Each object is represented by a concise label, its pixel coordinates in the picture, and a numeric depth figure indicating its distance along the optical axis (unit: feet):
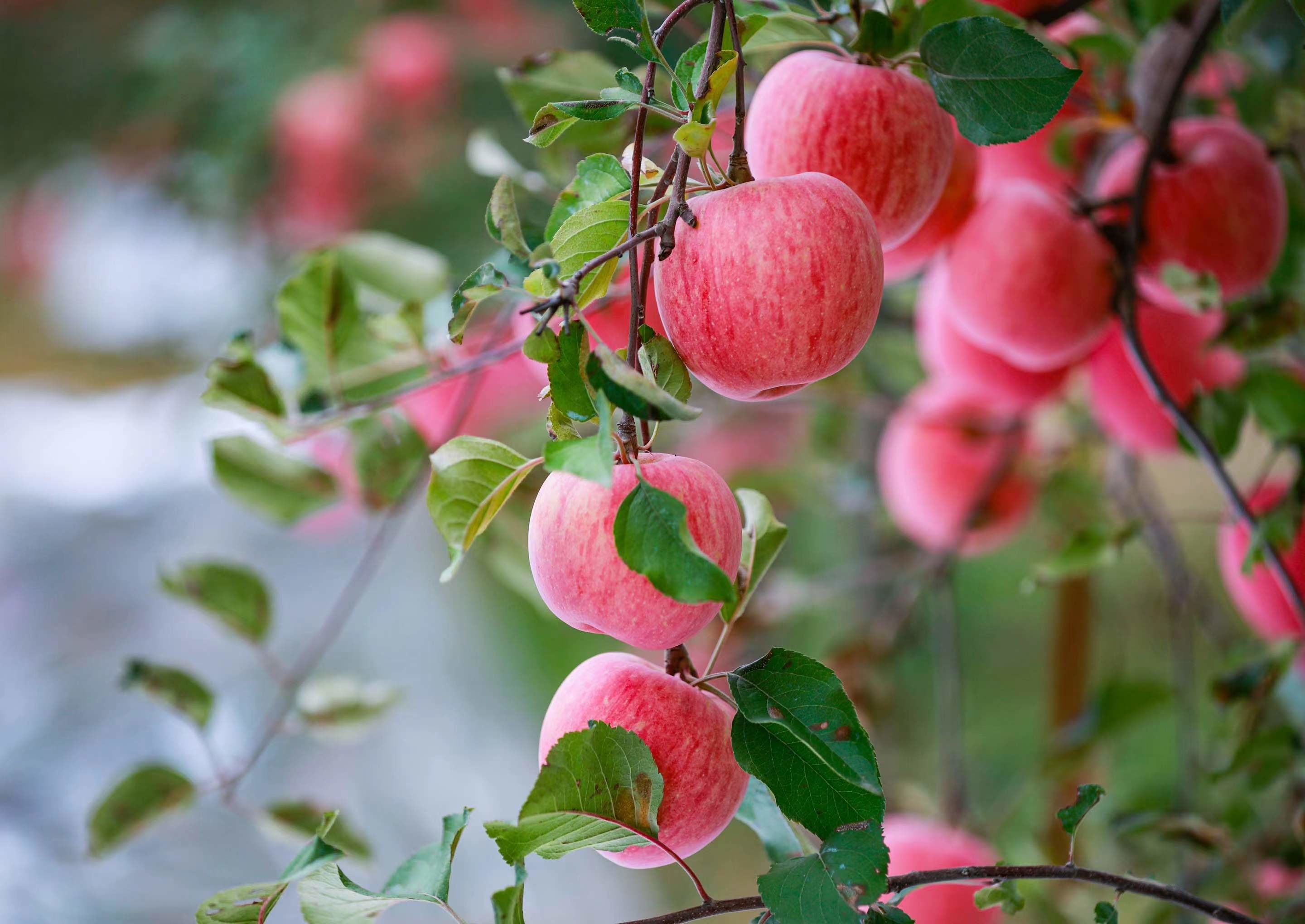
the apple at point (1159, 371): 8.37
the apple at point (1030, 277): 7.97
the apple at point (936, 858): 8.04
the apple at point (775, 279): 7.24
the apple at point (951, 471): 10.22
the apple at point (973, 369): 8.44
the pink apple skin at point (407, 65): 16.58
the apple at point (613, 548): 7.23
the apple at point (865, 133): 7.45
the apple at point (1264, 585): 8.29
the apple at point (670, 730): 7.34
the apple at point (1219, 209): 7.96
